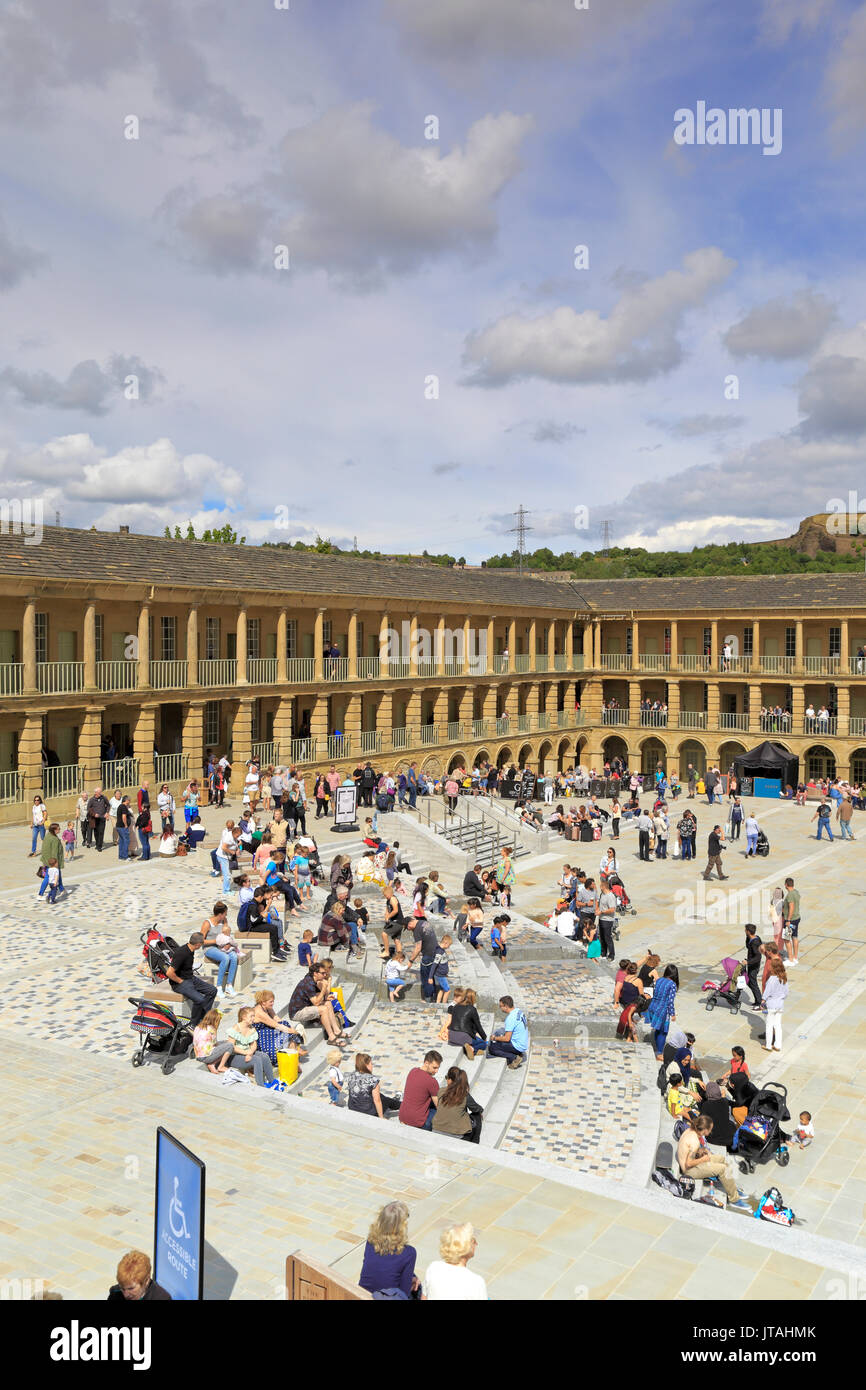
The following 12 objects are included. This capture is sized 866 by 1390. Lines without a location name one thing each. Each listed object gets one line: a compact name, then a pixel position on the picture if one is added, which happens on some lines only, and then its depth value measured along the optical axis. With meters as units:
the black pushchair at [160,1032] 11.12
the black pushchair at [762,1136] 10.83
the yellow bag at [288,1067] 11.30
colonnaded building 28.75
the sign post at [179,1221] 5.54
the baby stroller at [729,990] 16.00
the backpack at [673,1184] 9.53
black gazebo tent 39.84
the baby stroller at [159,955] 13.84
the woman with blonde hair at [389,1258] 5.91
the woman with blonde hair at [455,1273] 5.50
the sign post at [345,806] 26.92
